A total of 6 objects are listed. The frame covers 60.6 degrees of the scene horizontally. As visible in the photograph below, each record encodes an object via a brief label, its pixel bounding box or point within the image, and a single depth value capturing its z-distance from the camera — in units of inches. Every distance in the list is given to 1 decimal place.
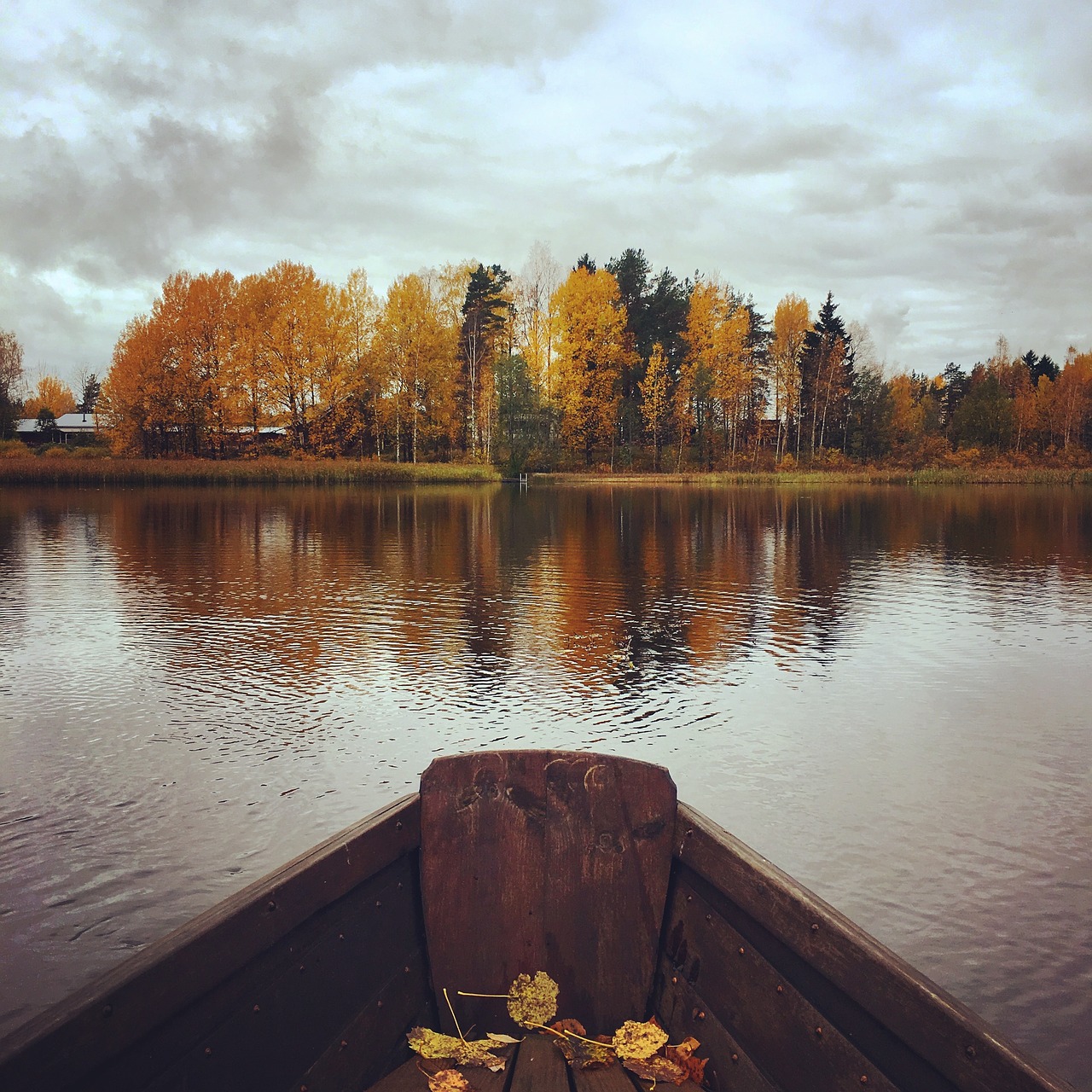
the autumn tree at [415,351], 2351.1
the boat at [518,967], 90.7
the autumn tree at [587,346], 2436.0
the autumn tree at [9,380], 2800.2
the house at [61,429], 3722.9
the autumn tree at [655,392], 2502.0
